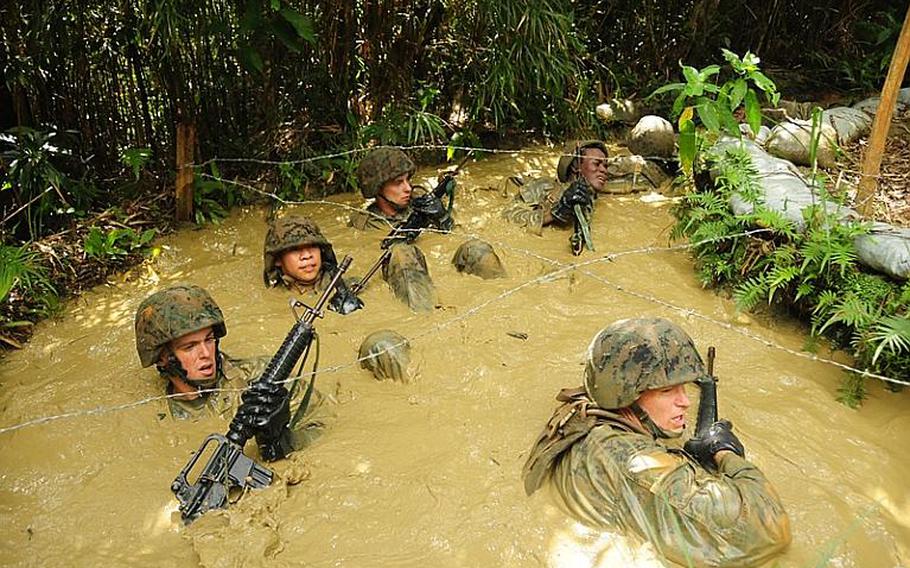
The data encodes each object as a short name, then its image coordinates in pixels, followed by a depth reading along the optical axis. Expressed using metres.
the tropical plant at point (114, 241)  5.42
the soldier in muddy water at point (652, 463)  2.66
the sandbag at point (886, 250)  3.94
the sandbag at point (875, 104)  7.02
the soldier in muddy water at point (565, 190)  5.97
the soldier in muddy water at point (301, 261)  5.05
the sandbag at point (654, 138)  6.96
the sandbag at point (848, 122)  6.57
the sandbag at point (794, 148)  6.03
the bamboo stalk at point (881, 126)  4.20
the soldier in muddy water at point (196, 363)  3.71
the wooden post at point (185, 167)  5.89
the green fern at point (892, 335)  3.64
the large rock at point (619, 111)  8.10
